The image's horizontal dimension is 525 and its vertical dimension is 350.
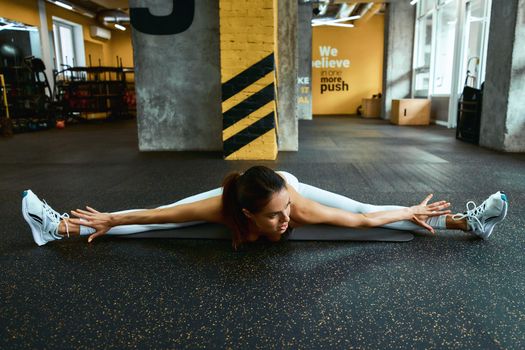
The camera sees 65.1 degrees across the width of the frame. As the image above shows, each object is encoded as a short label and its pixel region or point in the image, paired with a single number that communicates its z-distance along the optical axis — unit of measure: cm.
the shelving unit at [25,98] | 915
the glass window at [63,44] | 1258
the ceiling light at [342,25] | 1437
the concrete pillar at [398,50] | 1103
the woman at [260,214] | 167
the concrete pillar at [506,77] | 479
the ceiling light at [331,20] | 1339
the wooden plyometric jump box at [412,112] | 956
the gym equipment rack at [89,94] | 1086
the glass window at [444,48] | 885
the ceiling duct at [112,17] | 1309
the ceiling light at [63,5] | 1154
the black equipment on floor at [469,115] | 588
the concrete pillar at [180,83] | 526
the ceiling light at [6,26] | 1009
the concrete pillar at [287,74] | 524
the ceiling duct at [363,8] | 1208
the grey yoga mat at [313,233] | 215
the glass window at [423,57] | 1036
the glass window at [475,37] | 724
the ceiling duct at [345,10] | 1220
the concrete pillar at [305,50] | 1165
